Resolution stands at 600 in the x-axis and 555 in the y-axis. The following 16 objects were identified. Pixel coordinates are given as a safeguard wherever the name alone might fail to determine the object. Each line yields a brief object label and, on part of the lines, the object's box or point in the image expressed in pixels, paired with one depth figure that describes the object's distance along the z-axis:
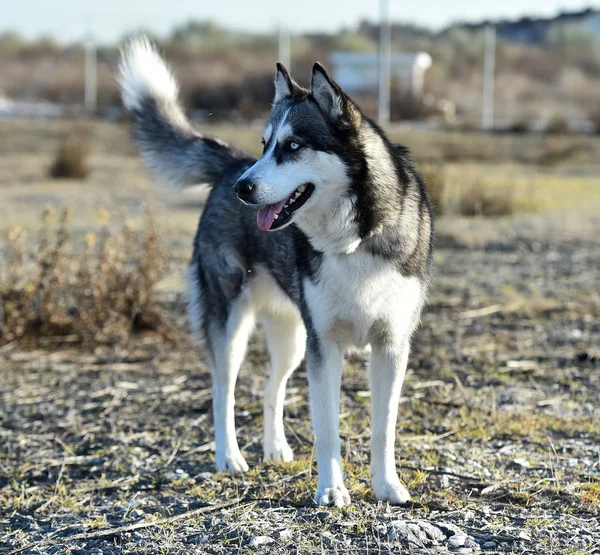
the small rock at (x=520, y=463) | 4.55
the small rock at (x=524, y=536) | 3.71
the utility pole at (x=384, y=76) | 27.84
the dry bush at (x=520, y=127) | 25.67
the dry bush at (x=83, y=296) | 6.91
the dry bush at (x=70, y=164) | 17.25
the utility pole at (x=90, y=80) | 30.74
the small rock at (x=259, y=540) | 3.67
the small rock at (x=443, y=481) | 4.32
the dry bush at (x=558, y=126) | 24.91
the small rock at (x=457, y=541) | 3.65
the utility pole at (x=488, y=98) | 28.92
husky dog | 3.90
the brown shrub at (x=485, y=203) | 12.88
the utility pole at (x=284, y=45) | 30.63
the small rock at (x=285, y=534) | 3.72
